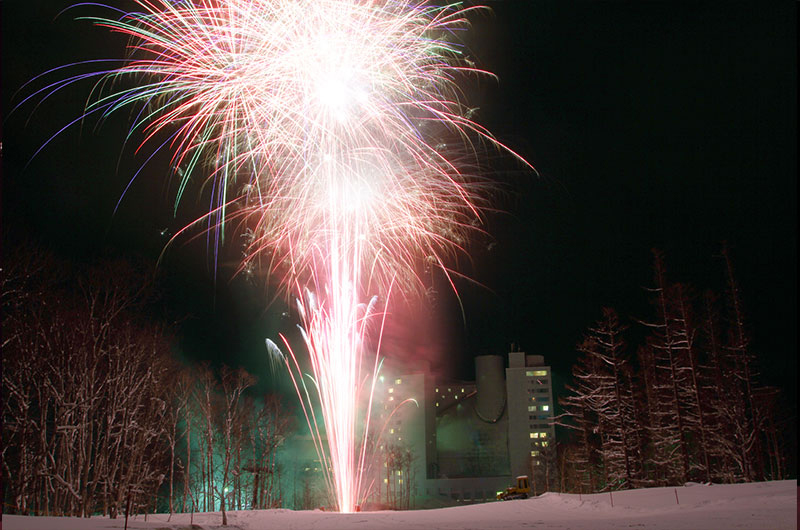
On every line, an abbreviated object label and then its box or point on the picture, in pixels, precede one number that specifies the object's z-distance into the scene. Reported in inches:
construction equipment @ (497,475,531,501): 1718.1
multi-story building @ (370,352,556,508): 3614.7
